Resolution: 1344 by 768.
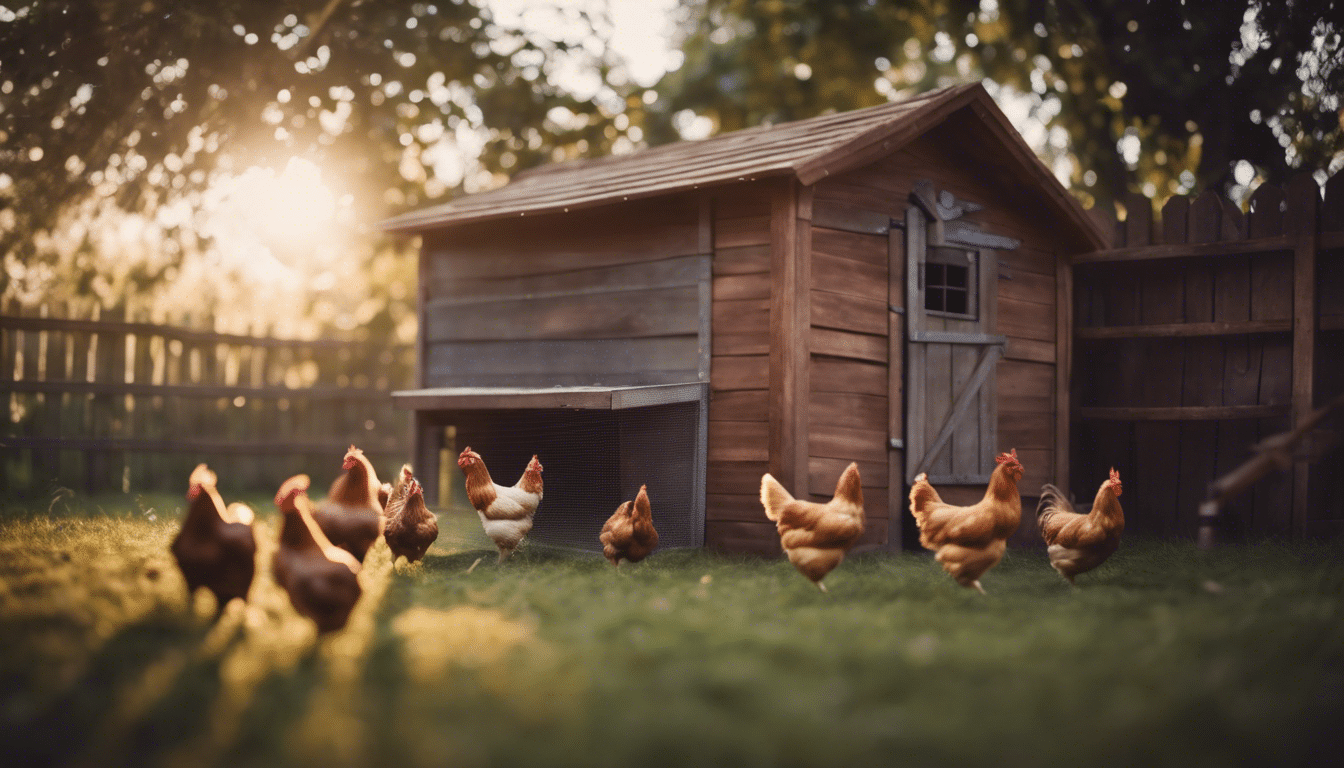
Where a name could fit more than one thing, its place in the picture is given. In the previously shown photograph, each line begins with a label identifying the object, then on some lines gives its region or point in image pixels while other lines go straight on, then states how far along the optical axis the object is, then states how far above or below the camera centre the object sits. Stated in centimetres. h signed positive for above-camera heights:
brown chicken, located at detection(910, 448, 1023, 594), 613 -72
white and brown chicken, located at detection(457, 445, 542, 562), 738 -76
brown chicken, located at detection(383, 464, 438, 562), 686 -87
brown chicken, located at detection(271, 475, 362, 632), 449 -79
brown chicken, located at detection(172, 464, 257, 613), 490 -76
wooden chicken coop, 774 +75
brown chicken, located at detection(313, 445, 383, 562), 616 -71
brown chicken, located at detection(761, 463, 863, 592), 614 -74
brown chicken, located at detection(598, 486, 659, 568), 709 -91
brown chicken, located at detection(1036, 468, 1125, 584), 635 -77
